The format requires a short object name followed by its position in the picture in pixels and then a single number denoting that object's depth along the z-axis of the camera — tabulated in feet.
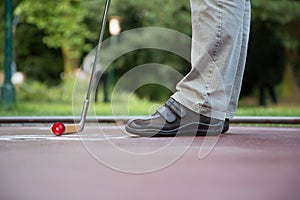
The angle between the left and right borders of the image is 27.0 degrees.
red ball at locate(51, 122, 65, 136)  8.72
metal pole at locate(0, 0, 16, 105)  31.63
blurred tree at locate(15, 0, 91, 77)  45.21
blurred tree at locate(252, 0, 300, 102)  60.08
